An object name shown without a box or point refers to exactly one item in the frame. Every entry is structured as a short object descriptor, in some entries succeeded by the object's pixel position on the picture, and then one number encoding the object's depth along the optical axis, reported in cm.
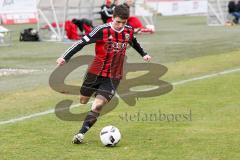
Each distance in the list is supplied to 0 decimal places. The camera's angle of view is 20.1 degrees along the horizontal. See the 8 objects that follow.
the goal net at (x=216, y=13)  4099
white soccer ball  909
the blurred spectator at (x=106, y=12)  2745
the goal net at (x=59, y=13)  2989
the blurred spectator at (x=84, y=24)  2989
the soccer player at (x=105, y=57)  959
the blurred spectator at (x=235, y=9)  4153
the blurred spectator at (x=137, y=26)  3216
